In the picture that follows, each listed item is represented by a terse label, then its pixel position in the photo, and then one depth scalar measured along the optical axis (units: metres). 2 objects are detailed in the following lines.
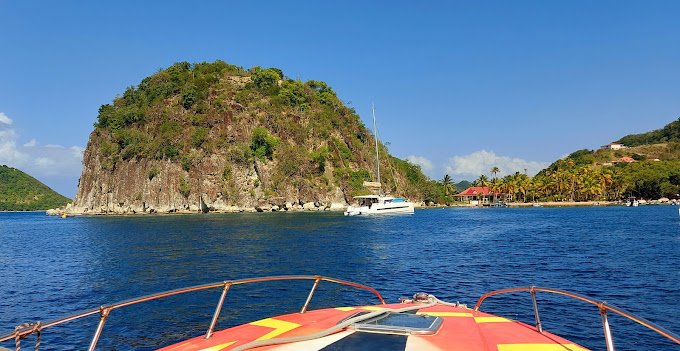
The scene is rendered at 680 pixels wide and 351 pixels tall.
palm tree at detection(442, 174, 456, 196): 169.75
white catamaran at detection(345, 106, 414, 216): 84.31
